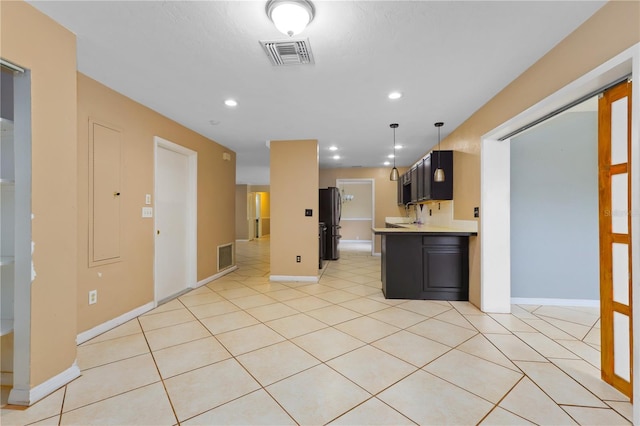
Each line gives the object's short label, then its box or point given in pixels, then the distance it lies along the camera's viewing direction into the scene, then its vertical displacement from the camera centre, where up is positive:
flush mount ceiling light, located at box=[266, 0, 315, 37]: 1.53 +1.19
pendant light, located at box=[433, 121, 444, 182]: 3.60 +0.51
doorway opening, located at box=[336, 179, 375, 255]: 9.34 -0.14
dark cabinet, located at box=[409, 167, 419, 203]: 5.00 +0.53
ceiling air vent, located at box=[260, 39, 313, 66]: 1.92 +1.25
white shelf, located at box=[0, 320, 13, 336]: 1.55 -0.70
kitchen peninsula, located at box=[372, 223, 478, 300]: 3.45 -0.72
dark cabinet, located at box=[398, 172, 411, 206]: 5.86 +0.55
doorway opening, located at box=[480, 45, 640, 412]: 2.95 -0.15
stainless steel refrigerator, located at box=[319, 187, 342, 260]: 6.43 -0.12
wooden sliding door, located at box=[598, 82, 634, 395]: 1.69 -0.19
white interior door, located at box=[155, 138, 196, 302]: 3.47 -0.13
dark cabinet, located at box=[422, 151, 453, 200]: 3.97 +0.55
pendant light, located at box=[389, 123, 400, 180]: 3.81 +1.26
